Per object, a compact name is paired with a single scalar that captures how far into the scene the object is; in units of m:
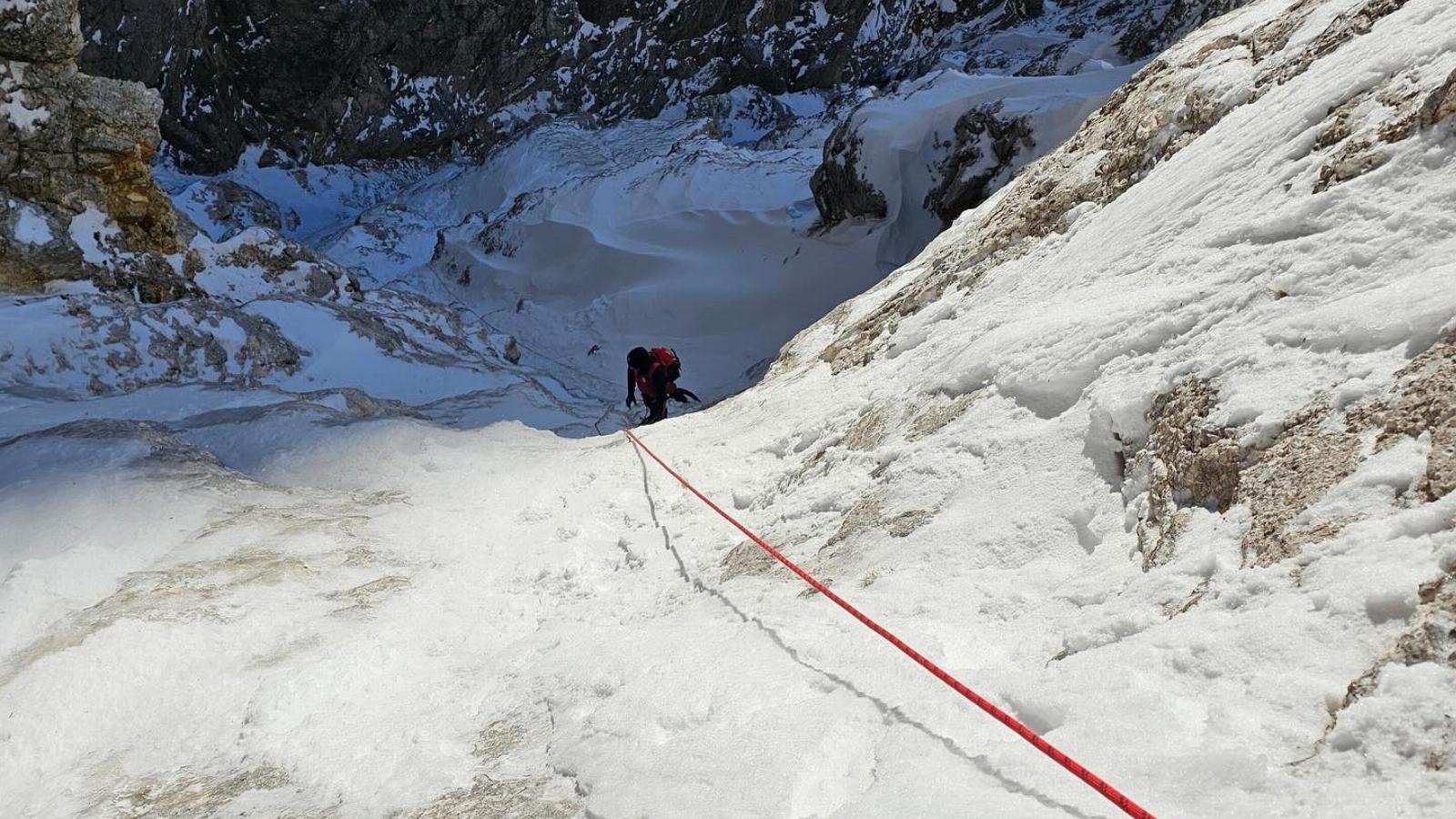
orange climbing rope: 1.52
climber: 10.14
